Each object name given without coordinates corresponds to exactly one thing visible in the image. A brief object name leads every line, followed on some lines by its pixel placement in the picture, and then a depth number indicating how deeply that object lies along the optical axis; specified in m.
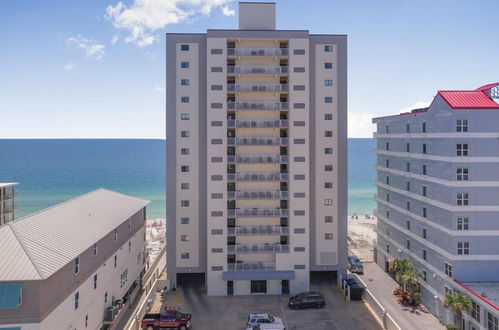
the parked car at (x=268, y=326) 31.25
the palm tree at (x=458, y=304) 28.83
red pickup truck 32.22
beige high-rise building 41.28
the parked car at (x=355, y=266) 46.81
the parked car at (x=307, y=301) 36.75
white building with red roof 31.44
